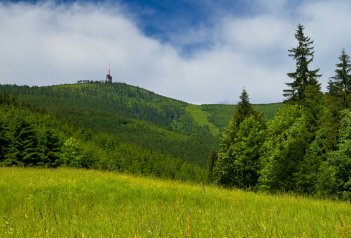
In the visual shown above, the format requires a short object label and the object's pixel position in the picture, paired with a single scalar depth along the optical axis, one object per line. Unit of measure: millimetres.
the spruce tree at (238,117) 51912
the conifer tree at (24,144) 64625
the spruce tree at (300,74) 45500
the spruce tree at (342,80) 39397
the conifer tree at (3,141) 63625
